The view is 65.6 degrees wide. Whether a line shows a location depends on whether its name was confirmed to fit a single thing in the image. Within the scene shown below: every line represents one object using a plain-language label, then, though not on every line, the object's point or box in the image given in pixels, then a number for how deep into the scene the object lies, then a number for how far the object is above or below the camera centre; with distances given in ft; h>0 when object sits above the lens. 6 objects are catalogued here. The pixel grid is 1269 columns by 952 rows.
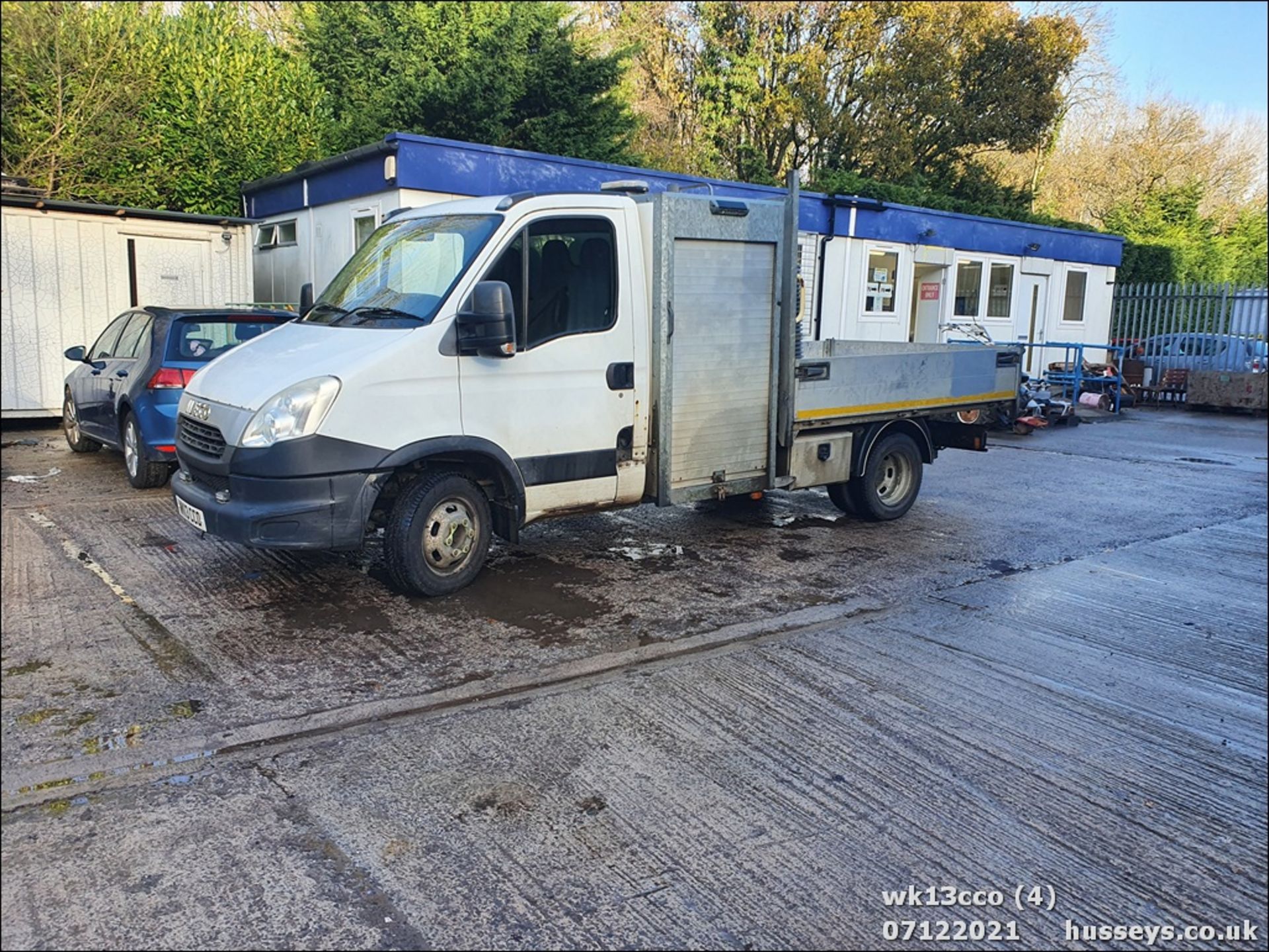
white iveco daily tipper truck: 17.88 -1.42
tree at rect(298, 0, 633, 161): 62.64 +16.10
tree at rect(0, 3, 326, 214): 31.17 +8.29
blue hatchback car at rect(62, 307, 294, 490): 27.91 -2.00
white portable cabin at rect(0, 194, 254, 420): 40.47 +1.15
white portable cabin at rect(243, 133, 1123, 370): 42.32 +4.79
